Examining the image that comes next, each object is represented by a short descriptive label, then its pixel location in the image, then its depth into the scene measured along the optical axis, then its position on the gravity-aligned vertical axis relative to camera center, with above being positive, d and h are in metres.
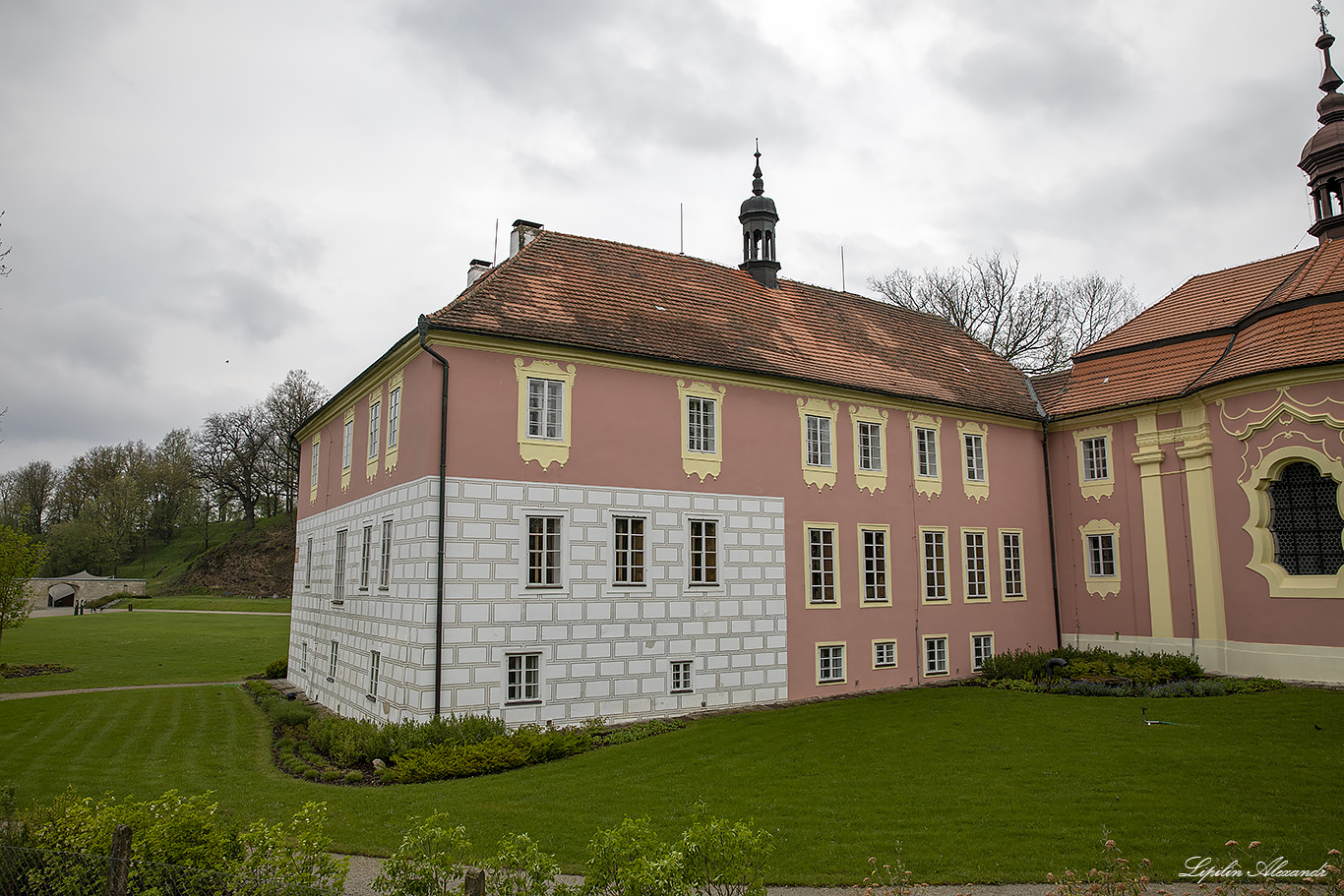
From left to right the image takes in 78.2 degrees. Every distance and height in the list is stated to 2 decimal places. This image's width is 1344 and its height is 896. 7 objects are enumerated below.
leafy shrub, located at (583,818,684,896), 5.36 -2.03
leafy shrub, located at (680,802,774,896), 5.74 -2.08
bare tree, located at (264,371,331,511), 68.75 +12.57
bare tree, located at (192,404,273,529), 72.31 +9.33
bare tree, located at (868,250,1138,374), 37.94 +10.91
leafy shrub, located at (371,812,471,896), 5.66 -2.12
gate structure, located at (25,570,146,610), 65.56 -2.21
